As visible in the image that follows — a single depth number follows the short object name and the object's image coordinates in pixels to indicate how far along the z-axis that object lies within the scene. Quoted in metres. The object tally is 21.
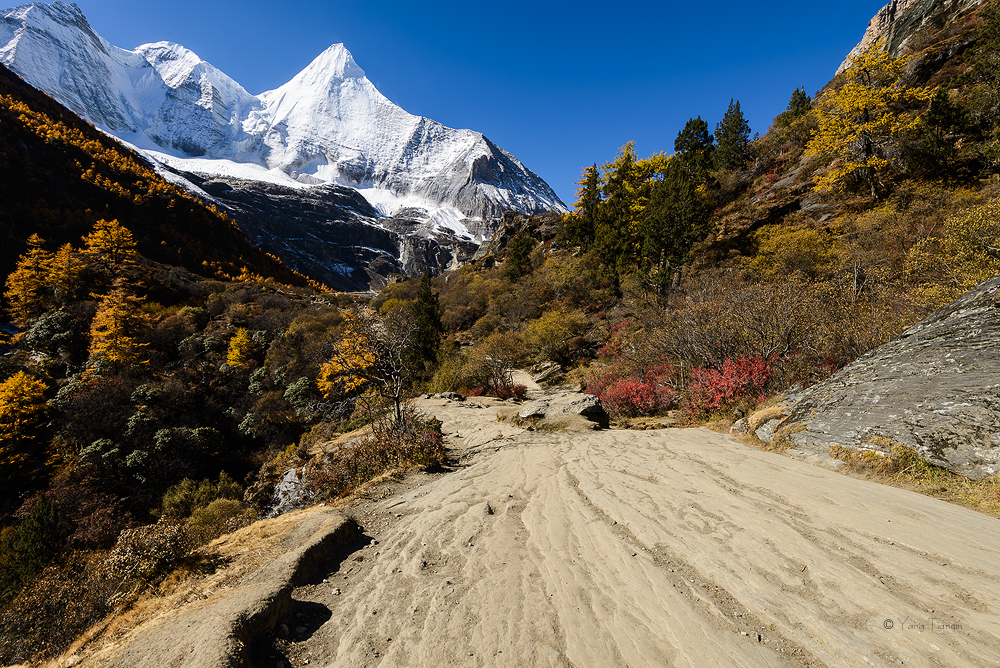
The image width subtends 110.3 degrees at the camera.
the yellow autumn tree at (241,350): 22.81
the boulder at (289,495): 9.01
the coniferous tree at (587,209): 29.73
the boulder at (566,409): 10.20
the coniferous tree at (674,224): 20.02
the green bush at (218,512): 10.53
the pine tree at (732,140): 28.70
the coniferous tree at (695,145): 30.56
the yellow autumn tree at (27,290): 27.27
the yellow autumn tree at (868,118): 16.81
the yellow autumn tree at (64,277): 28.03
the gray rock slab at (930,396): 4.22
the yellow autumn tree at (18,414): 15.15
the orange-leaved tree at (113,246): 32.75
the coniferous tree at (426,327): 23.78
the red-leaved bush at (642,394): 10.64
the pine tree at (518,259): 35.16
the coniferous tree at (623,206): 24.16
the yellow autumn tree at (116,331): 21.05
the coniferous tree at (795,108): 28.36
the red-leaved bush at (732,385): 8.89
